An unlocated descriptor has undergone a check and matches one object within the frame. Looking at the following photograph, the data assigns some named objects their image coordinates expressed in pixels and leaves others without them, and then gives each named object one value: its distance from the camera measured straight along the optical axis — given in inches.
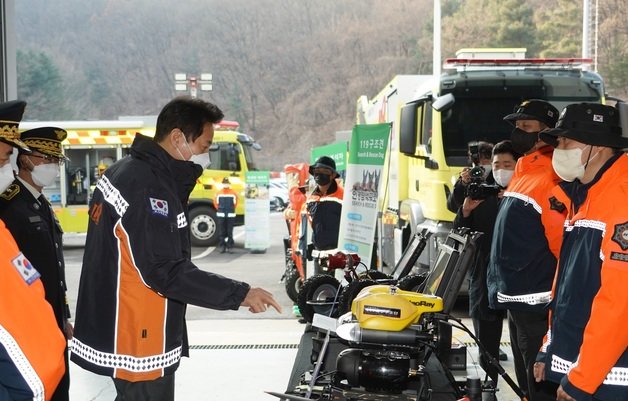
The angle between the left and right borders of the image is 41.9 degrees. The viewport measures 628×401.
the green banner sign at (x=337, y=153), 450.0
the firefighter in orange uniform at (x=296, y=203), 393.4
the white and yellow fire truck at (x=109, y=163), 764.0
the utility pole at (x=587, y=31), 885.2
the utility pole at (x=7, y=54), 235.0
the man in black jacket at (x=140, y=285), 126.1
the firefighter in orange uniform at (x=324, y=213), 342.6
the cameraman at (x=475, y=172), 241.0
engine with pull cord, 165.6
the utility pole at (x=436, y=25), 779.9
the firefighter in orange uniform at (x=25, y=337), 73.8
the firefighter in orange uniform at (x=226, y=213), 711.7
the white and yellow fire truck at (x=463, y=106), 361.4
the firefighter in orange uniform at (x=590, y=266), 109.6
